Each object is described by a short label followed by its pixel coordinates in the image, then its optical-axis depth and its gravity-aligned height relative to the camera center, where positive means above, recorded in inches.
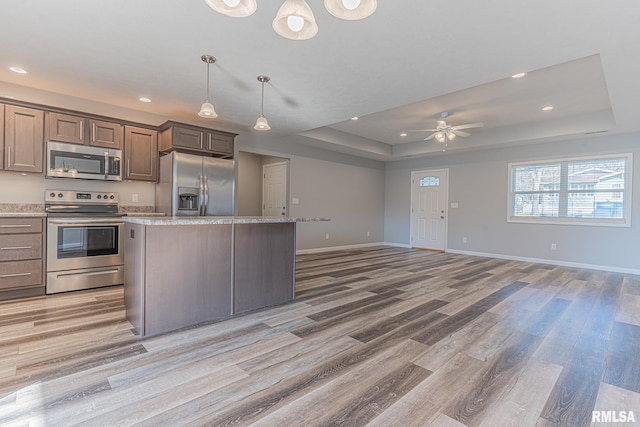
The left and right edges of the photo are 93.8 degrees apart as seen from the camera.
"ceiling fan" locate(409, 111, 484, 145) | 203.8 +56.9
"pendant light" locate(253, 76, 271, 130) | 133.0 +38.6
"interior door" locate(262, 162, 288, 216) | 265.3 +18.3
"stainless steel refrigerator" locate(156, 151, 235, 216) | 168.9 +13.0
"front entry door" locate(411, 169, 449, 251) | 302.0 +3.7
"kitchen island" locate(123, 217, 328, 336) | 96.0 -21.9
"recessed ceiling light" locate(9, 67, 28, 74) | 126.1 +57.1
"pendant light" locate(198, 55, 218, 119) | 116.3 +39.7
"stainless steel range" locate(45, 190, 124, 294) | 138.5 -17.8
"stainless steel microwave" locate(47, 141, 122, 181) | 144.8 +22.1
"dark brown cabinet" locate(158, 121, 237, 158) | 169.5 +40.5
